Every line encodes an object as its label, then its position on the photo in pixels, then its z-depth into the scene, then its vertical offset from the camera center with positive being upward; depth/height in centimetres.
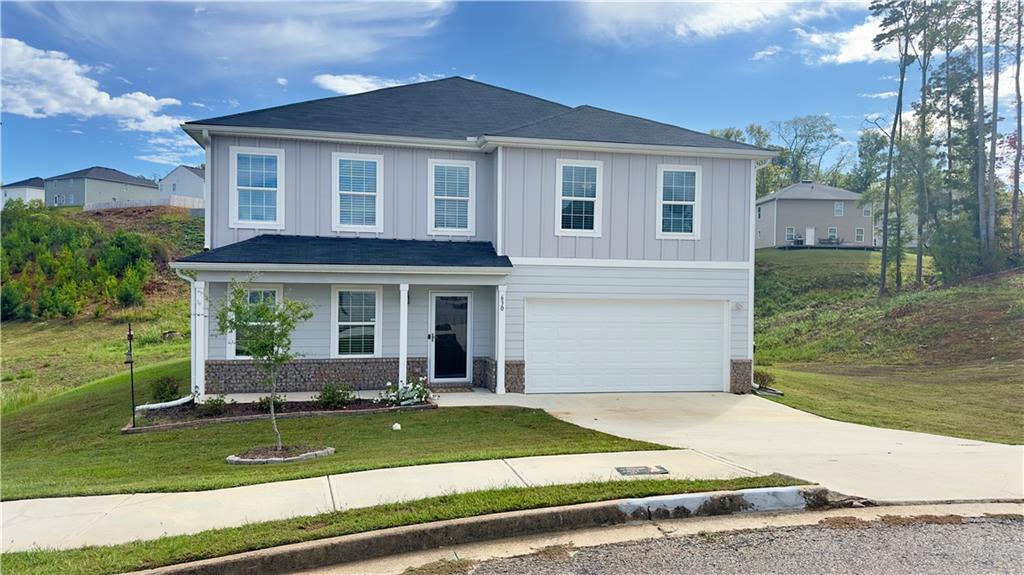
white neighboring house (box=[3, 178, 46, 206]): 6425 +940
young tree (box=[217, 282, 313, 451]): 825 -59
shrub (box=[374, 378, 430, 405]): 1128 -205
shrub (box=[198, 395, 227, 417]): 1062 -220
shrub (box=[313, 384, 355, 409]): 1103 -207
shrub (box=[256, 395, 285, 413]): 1076 -216
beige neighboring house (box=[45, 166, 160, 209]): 5522 +855
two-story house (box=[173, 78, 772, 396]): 1277 +93
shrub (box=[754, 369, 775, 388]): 1438 -213
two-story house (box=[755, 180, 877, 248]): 4456 +516
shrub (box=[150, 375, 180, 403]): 1152 -206
